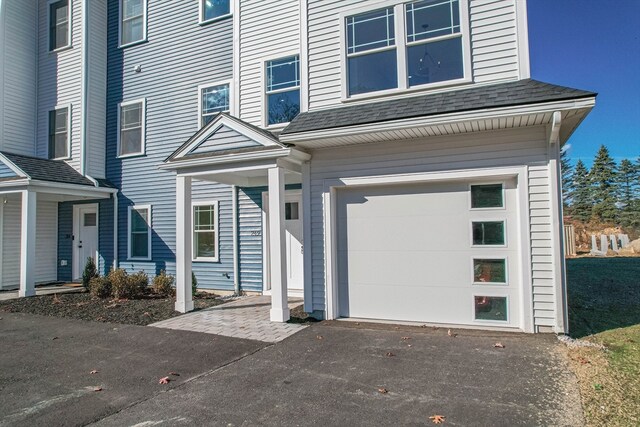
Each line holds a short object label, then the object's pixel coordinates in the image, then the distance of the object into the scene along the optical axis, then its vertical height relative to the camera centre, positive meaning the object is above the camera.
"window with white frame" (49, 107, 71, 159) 11.88 +3.26
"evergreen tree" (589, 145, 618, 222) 37.44 +4.24
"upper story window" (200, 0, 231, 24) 9.98 +5.90
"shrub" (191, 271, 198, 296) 9.12 -1.21
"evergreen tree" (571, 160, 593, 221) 39.06 +3.50
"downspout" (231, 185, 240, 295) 9.40 -0.18
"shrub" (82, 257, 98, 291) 10.77 -1.03
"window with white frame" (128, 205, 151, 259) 10.85 +0.10
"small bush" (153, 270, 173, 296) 9.32 -1.22
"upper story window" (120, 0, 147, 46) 11.20 +6.37
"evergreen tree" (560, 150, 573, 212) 42.09 +5.27
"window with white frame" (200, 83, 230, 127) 9.88 +3.48
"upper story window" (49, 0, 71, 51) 12.15 +6.81
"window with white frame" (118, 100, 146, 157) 11.10 +3.16
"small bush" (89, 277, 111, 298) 9.36 -1.25
